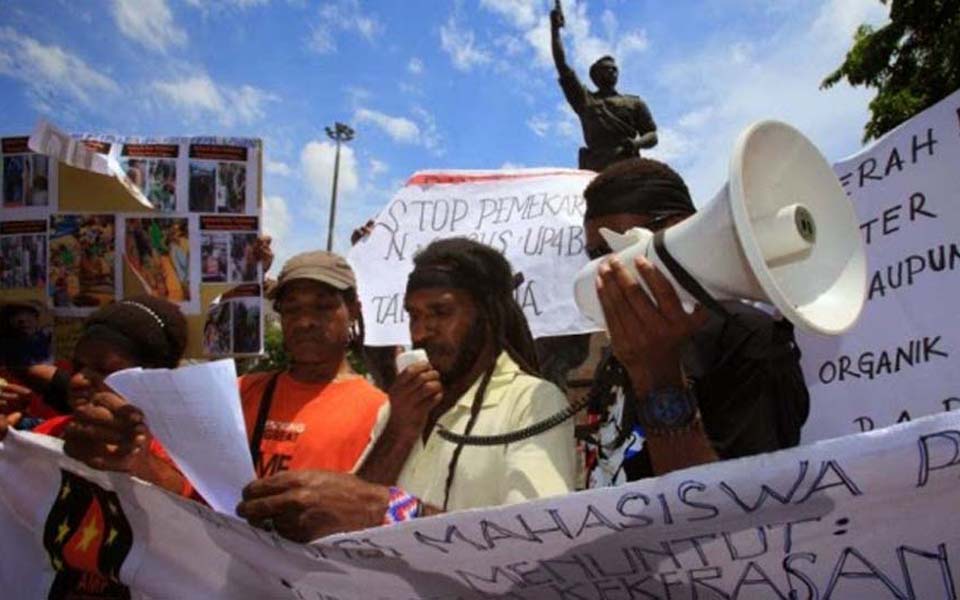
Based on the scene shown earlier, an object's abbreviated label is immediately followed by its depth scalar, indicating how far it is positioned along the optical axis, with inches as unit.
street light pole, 1220.5
